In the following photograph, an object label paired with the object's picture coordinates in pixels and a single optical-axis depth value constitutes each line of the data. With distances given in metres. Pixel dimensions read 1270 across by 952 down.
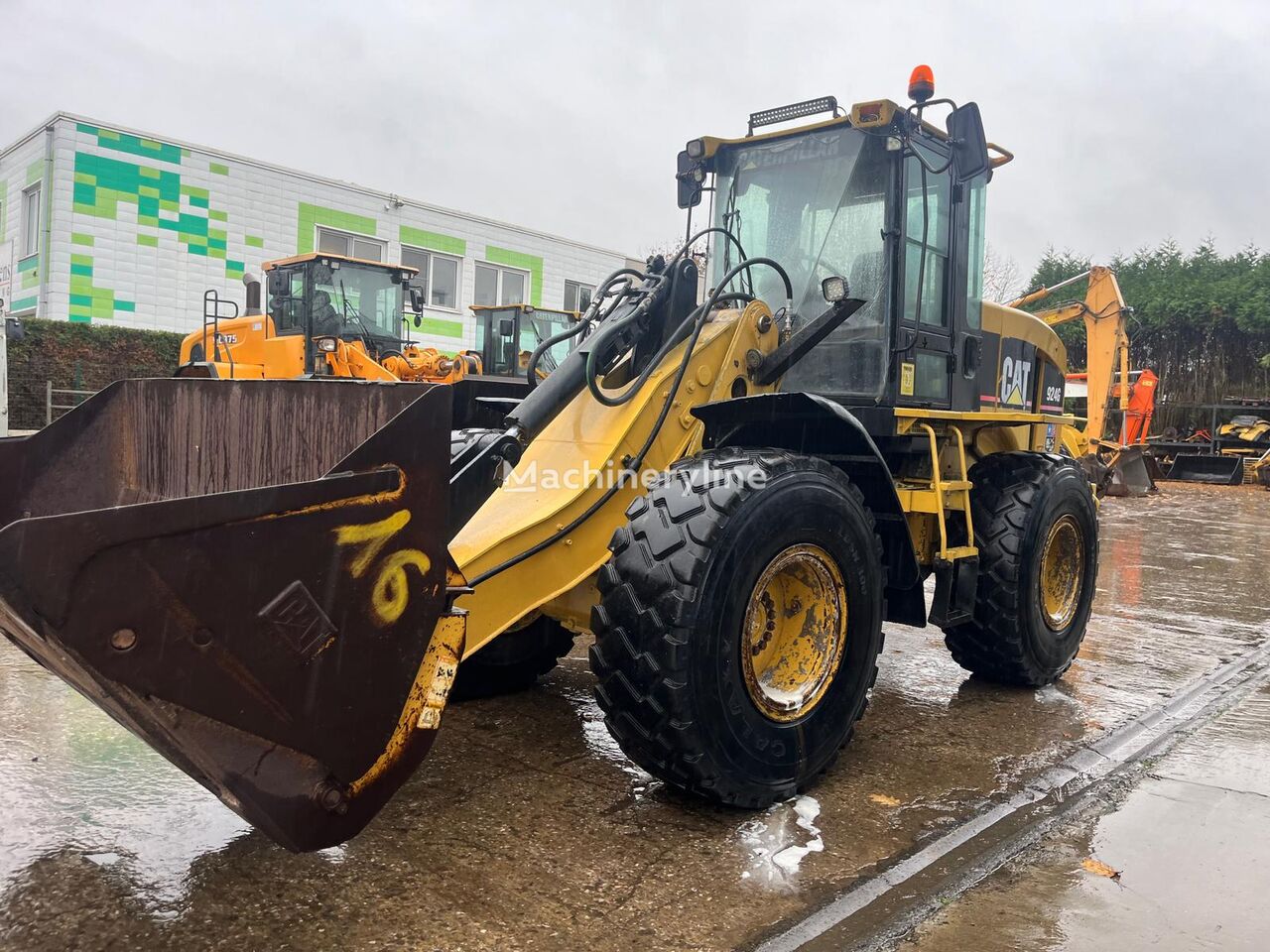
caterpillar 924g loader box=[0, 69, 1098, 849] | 2.18
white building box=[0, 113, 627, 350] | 16.94
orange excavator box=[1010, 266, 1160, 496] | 15.82
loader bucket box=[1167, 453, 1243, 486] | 21.12
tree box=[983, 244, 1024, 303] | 32.22
